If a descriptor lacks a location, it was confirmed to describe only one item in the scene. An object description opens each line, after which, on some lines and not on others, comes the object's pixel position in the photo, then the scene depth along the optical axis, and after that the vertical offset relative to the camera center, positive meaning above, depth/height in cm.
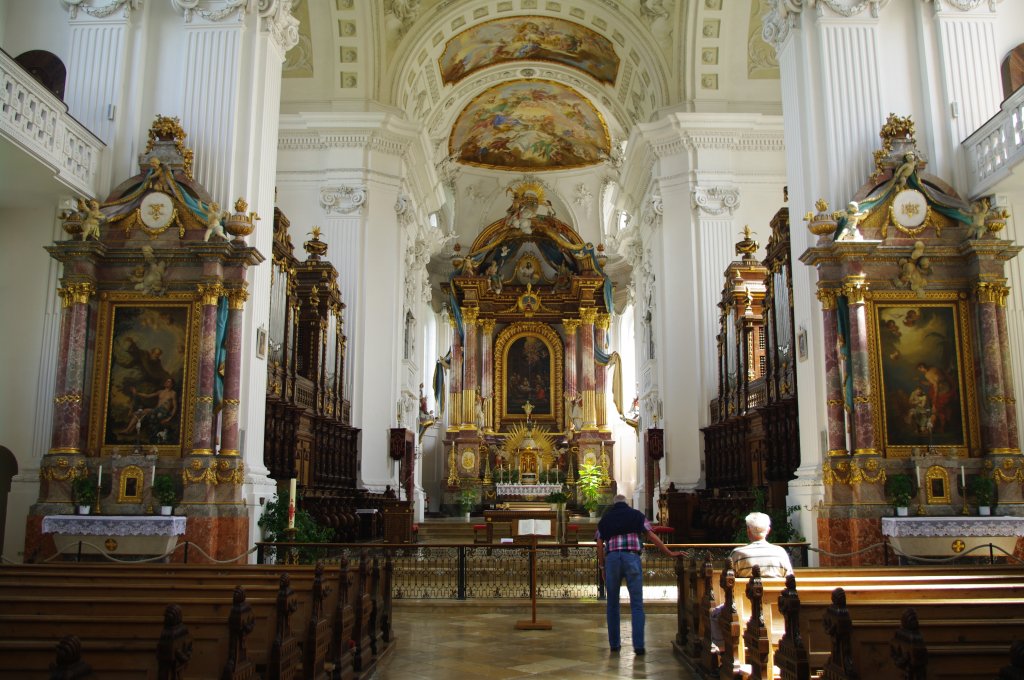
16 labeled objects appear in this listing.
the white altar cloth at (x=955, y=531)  952 -33
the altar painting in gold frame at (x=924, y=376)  1023 +139
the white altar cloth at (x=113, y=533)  948 -31
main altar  2797 +480
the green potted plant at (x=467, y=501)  2552 +1
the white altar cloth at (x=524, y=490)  2639 +33
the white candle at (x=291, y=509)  1076 -8
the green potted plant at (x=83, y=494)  970 +10
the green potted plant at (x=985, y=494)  972 +6
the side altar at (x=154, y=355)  986 +166
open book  932 -26
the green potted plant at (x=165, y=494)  980 +9
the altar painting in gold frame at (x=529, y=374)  2944 +413
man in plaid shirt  757 -47
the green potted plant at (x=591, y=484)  2114 +41
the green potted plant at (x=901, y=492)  977 +8
